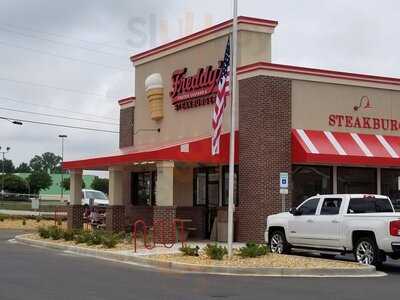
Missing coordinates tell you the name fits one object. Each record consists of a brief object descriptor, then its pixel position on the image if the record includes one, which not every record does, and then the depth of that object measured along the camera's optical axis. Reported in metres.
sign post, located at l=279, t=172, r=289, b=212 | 23.01
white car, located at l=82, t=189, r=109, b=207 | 47.78
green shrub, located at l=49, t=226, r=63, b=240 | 26.03
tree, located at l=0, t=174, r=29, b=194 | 122.50
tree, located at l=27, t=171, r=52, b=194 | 132.50
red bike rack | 24.11
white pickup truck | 17.39
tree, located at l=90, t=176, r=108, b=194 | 139.82
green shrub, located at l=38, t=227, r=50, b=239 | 26.87
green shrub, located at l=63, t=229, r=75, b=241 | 25.17
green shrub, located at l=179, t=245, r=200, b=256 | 18.89
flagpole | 18.41
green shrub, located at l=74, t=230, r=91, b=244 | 23.76
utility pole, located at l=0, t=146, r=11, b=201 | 115.36
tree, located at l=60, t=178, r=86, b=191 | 131.27
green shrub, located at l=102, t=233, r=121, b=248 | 22.20
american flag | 18.88
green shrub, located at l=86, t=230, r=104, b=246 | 23.05
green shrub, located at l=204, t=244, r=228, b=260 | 17.89
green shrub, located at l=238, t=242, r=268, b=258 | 18.19
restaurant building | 25.12
